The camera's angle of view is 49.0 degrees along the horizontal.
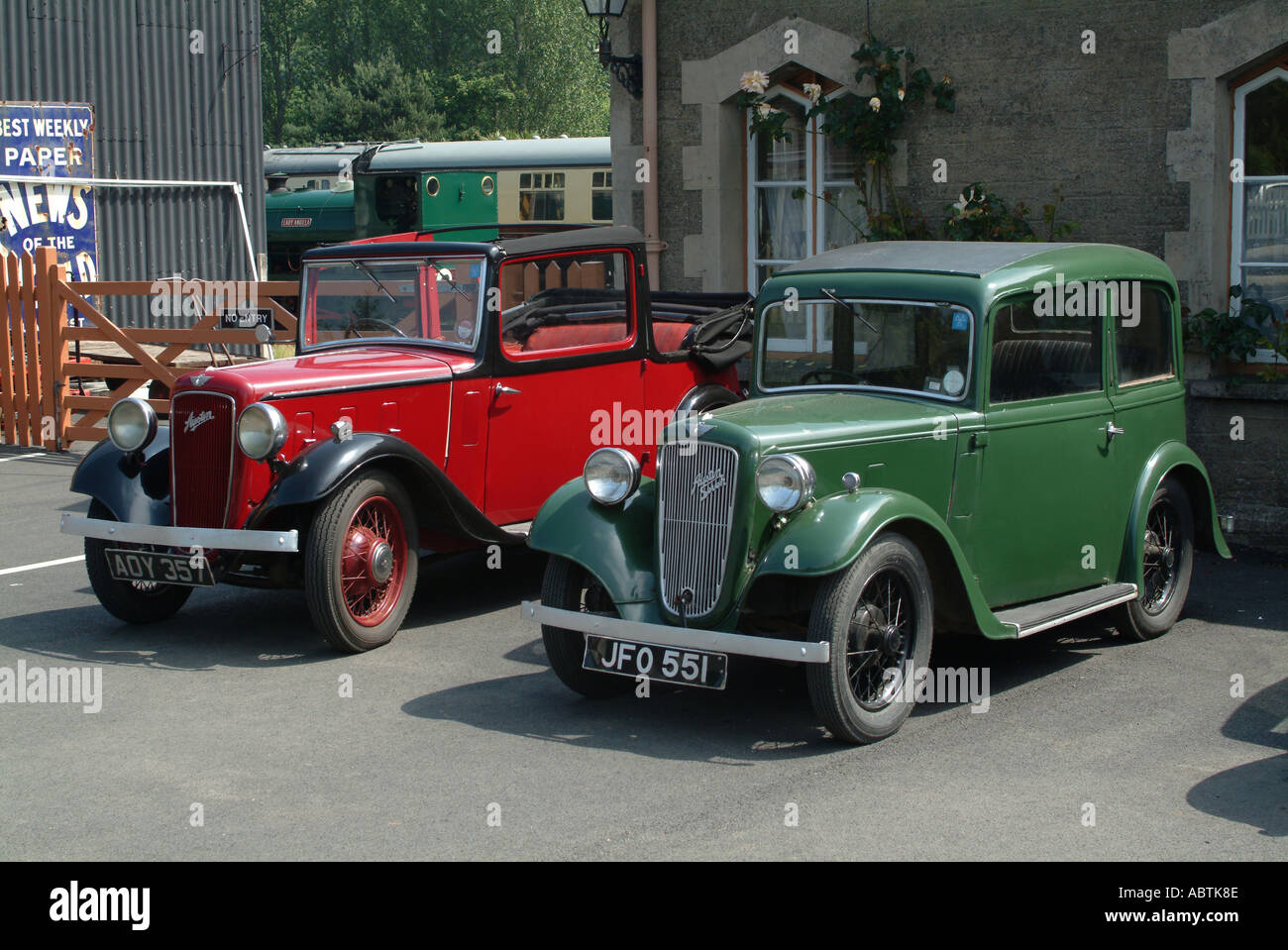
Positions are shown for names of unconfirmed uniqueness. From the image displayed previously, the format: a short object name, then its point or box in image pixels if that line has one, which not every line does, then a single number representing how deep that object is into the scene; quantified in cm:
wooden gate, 1216
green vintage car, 520
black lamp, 1088
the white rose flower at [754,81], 1022
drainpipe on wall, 1070
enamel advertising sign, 1641
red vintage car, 648
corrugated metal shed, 1684
